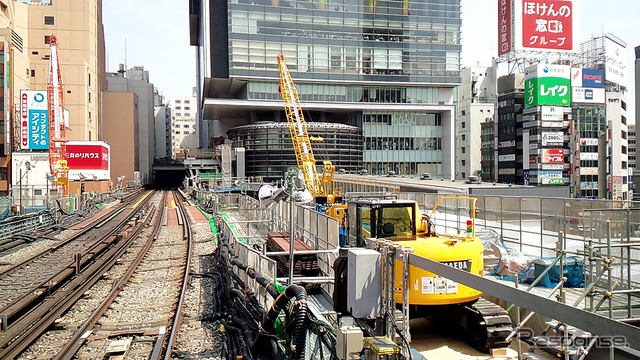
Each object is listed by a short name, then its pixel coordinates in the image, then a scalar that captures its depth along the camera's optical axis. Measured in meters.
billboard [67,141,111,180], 66.50
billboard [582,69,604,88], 71.12
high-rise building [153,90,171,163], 156.62
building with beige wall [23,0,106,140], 71.81
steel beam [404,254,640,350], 2.75
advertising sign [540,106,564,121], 68.44
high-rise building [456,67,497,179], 88.19
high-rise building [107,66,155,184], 117.25
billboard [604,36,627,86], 78.62
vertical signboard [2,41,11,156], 50.62
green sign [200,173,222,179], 77.86
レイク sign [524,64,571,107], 68.06
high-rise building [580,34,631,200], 72.00
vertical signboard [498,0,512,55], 70.69
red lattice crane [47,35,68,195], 53.03
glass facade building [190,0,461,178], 74.31
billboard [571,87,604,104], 70.69
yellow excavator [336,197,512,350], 7.31
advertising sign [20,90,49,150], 52.72
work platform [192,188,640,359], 7.79
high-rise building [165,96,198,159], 183.88
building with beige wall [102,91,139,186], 95.44
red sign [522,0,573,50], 69.56
